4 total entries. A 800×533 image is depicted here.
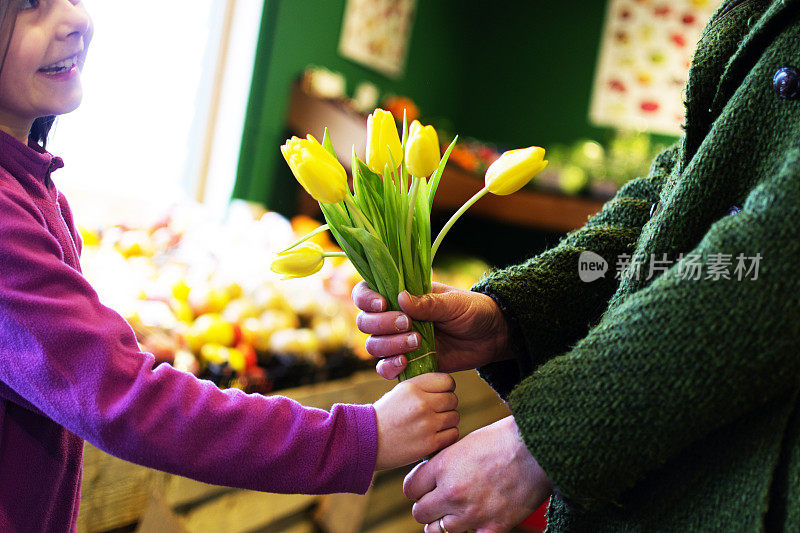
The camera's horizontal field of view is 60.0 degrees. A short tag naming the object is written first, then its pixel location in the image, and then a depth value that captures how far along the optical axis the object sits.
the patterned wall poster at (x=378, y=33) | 3.97
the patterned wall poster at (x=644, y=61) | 4.97
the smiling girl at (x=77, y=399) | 0.74
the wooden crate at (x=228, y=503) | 1.42
